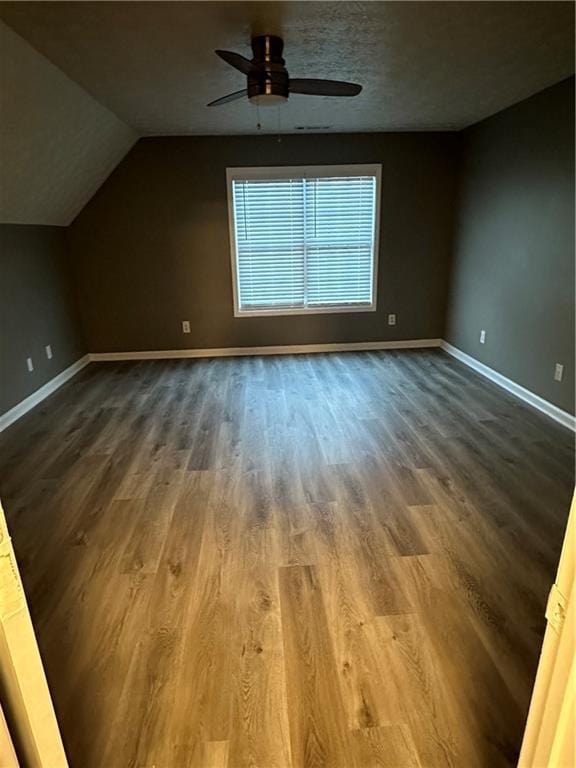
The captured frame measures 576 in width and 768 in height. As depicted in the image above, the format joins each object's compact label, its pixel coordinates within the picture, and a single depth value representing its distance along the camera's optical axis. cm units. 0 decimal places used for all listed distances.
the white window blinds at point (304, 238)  499
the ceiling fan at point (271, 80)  239
